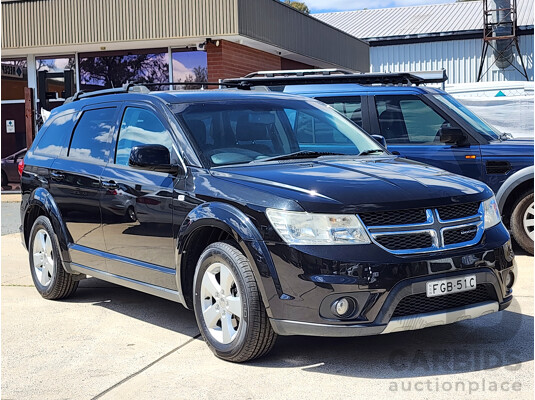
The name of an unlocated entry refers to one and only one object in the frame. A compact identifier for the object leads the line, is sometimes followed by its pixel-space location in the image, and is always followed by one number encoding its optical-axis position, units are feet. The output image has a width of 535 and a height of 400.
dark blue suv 27.50
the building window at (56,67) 60.34
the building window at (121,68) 59.93
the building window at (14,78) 63.31
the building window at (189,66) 57.93
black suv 14.57
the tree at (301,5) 230.50
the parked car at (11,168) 61.87
